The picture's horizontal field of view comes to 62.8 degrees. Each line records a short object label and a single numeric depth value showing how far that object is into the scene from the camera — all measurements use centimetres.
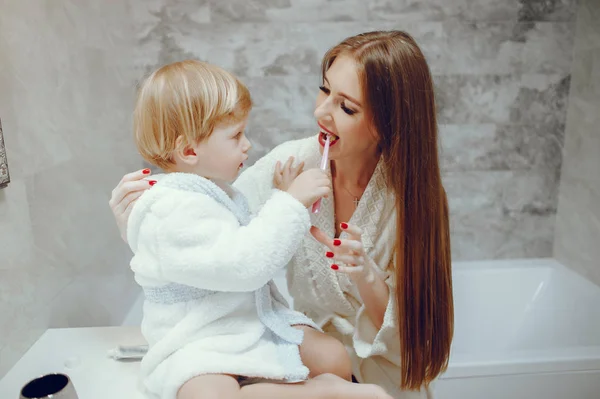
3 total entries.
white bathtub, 188
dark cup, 65
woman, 99
